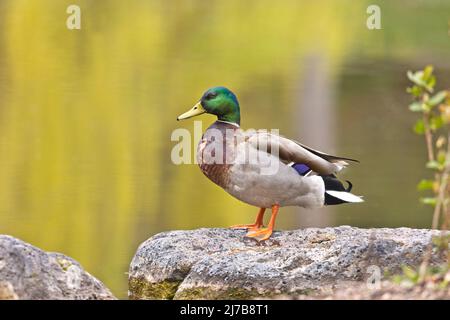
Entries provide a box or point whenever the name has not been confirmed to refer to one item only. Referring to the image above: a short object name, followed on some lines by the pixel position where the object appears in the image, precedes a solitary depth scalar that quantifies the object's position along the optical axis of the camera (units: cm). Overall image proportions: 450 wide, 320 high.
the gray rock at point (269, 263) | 705
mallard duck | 820
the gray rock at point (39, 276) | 630
